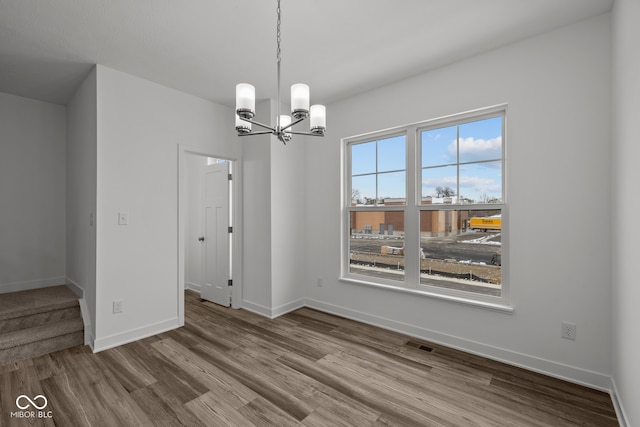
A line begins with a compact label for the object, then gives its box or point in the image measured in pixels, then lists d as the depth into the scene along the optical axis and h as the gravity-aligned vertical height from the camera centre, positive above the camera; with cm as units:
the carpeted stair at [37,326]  267 -116
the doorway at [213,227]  405 -24
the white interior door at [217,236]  414 -37
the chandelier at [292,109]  175 +65
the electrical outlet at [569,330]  228 -94
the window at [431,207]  277 +4
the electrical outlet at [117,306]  294 -97
